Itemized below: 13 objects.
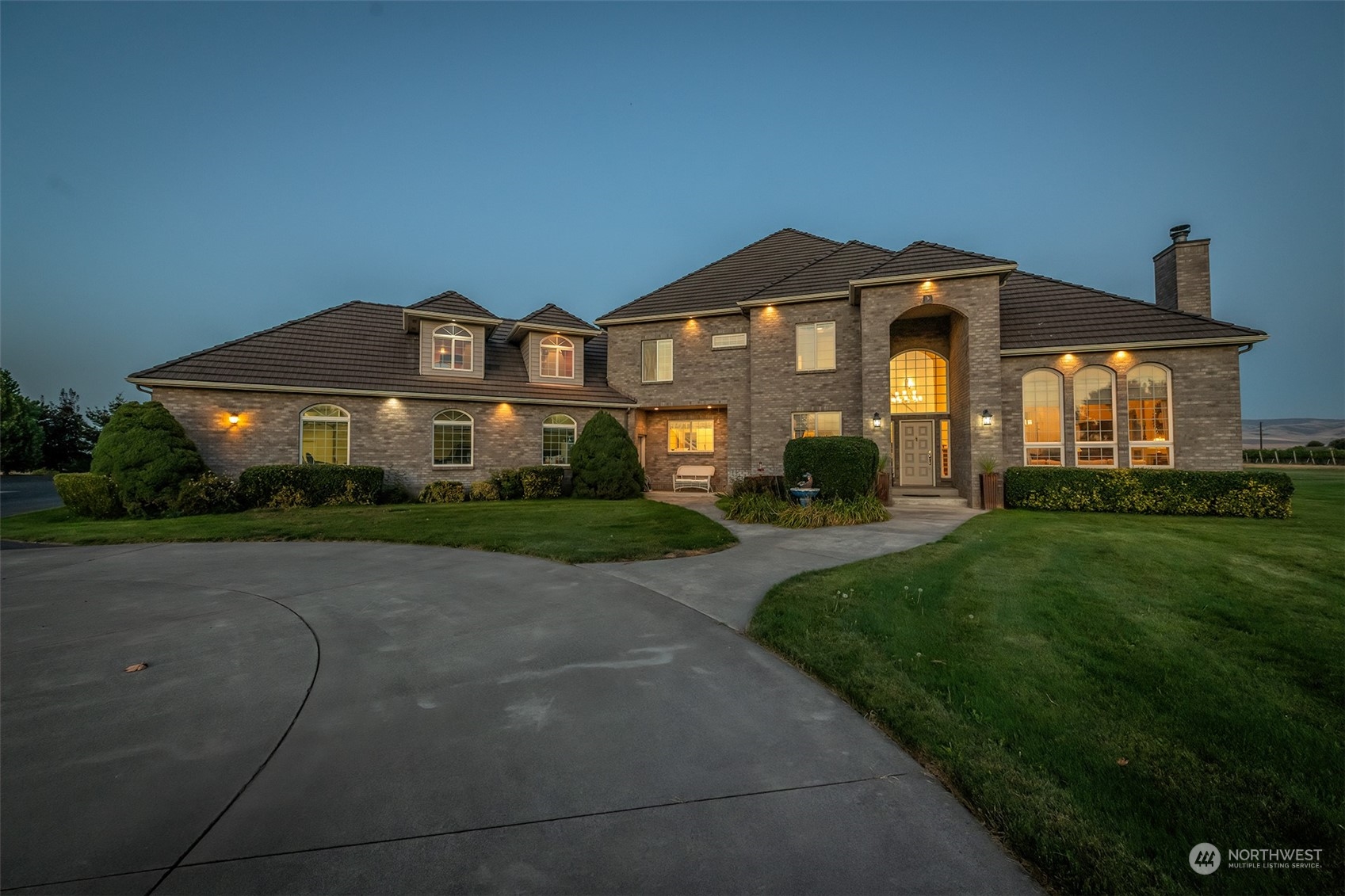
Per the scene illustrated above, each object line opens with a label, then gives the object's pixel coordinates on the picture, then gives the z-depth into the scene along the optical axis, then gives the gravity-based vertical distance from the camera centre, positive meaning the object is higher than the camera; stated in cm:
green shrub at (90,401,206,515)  1285 +9
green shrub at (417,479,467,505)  1691 -117
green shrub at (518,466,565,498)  1772 -85
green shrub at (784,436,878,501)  1283 -28
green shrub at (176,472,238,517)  1319 -93
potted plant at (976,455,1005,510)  1389 -101
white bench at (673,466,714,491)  1980 -85
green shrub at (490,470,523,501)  1755 -92
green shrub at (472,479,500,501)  1734 -115
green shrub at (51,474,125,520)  1256 -76
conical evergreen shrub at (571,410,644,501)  1747 -17
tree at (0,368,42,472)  2823 +204
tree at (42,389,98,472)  3234 +169
